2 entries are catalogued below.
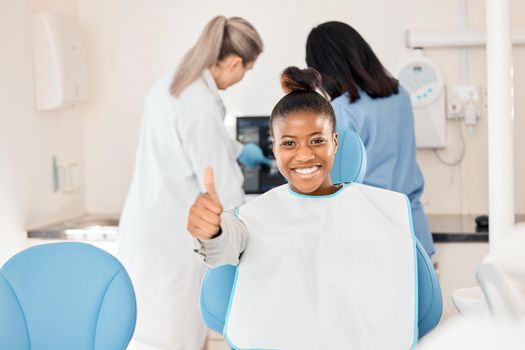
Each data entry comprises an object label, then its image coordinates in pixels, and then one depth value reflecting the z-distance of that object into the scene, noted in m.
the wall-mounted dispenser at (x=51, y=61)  3.29
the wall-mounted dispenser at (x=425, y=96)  3.40
